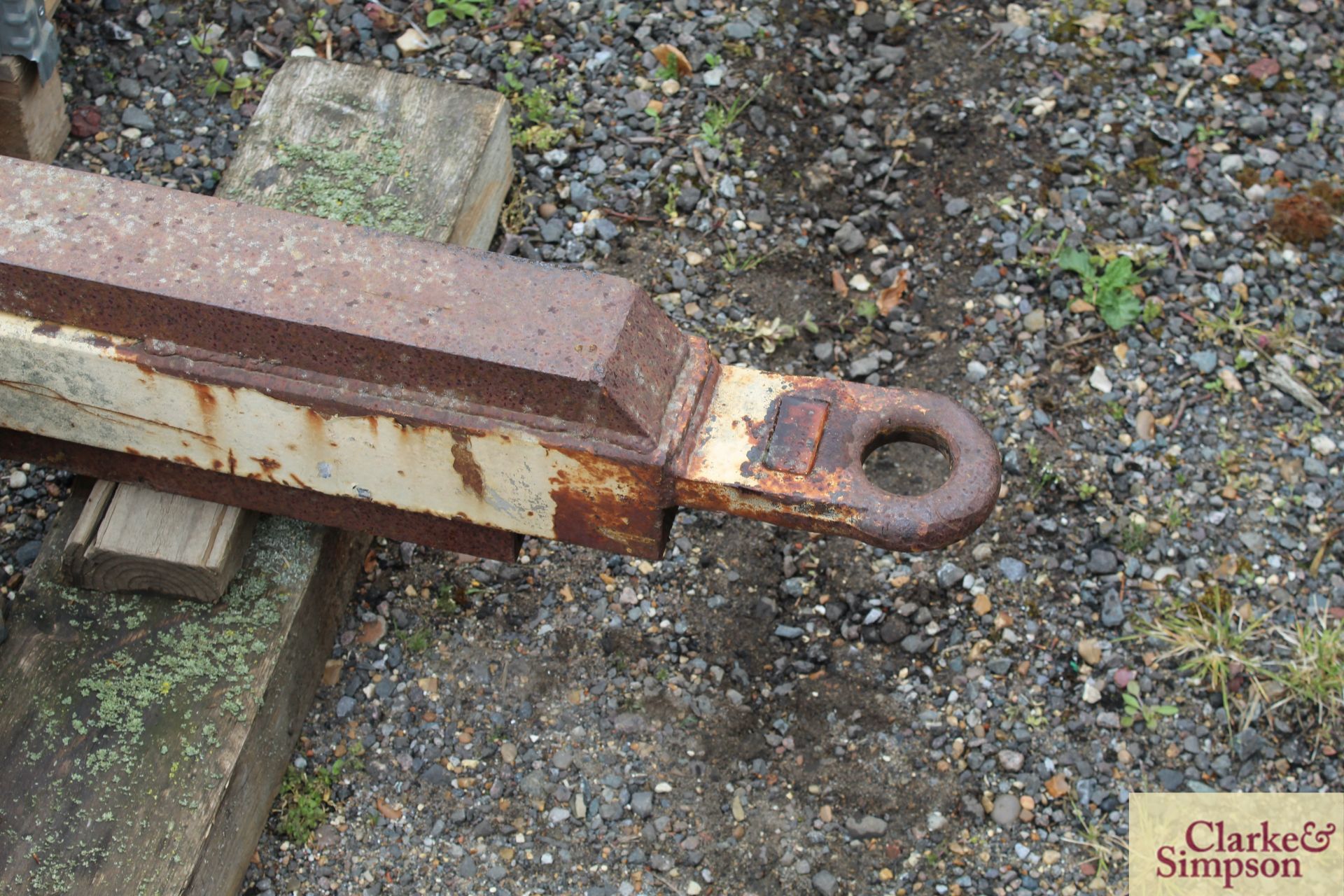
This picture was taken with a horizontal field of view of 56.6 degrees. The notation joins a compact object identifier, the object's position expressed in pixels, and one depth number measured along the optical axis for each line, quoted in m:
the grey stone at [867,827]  2.59
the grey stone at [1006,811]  2.63
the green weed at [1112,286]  3.37
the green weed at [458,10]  3.76
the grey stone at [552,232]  3.40
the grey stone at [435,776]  2.64
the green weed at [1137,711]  2.77
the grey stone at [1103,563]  2.96
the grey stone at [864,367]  3.25
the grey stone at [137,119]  3.48
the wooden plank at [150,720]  2.23
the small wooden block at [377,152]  2.91
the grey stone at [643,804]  2.61
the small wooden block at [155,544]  2.38
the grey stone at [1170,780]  2.70
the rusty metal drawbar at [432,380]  1.93
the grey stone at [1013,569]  2.95
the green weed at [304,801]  2.56
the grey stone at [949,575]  2.93
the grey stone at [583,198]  3.47
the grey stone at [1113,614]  2.89
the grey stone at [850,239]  3.46
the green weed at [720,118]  3.56
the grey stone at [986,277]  3.41
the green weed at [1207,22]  3.99
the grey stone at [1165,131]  3.74
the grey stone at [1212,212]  3.57
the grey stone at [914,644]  2.83
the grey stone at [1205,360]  3.31
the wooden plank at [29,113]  3.11
